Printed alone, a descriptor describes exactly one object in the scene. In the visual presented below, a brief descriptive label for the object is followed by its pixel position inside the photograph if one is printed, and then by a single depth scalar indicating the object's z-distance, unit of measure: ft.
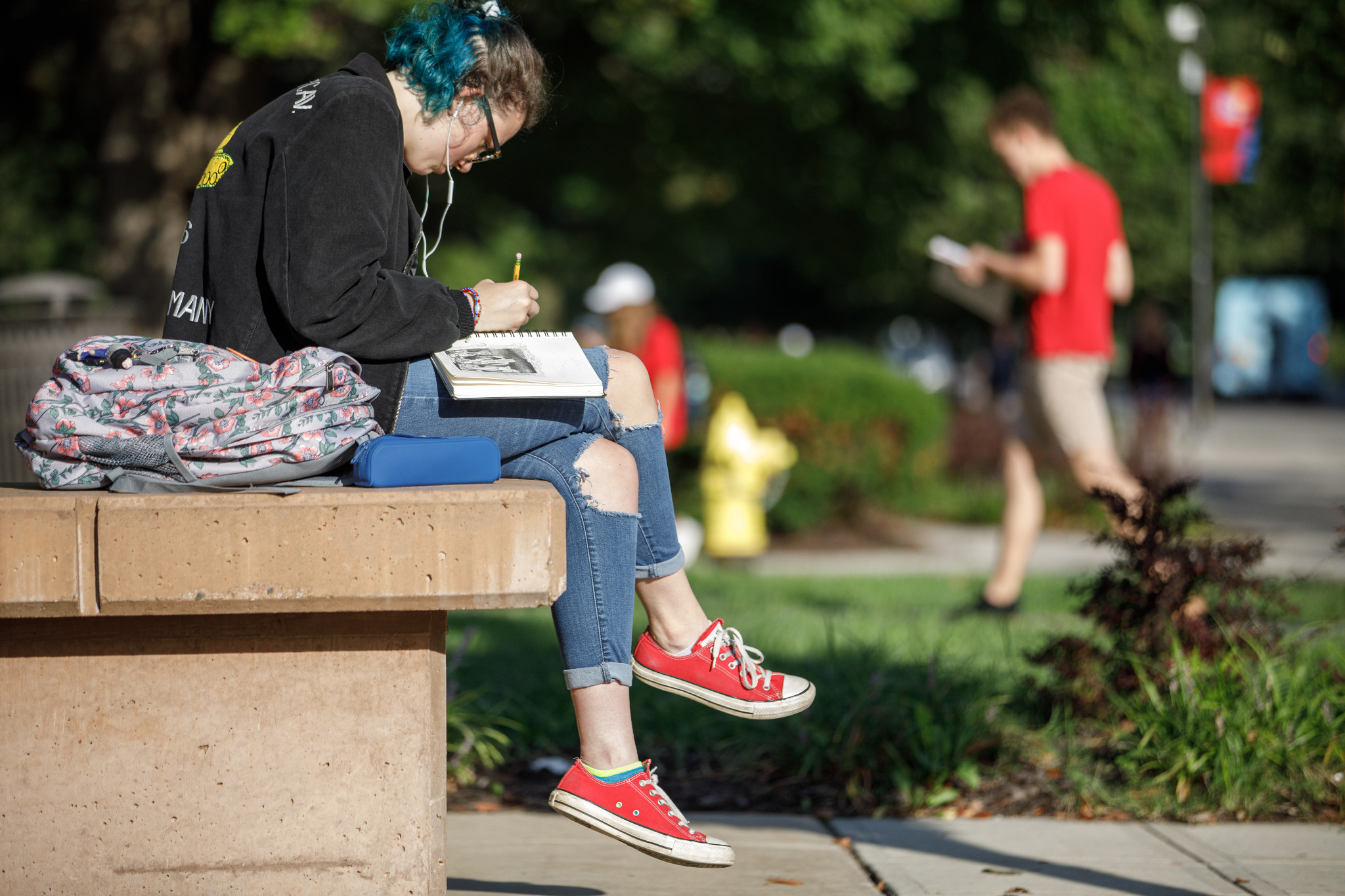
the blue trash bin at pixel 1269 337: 215.92
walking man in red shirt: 36.27
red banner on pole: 117.70
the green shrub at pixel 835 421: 65.92
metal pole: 143.02
